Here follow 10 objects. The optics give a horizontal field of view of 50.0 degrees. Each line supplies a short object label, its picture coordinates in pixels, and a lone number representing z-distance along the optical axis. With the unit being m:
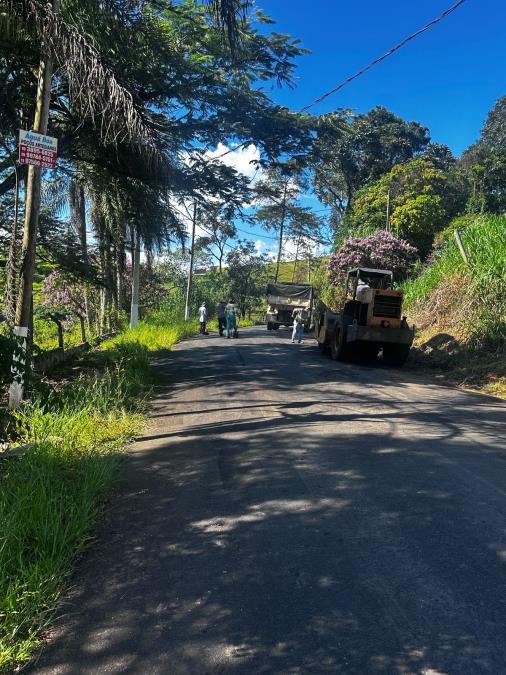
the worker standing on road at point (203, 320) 26.17
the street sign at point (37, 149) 6.88
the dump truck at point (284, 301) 32.69
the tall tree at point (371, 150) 43.16
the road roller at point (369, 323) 13.64
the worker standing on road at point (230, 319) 23.41
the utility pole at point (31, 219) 7.54
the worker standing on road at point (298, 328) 21.22
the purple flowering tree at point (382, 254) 26.06
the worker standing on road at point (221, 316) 24.85
